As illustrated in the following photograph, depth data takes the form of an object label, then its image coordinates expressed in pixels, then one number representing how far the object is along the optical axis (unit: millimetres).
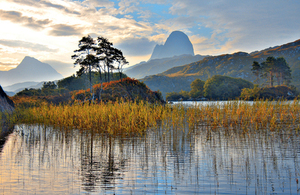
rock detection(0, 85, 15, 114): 22578
